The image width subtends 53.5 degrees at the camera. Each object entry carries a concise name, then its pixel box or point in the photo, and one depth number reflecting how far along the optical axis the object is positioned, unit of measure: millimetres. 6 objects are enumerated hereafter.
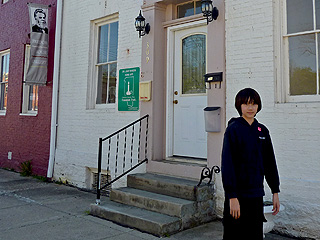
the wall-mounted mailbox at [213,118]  4754
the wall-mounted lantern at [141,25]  5738
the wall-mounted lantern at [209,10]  4801
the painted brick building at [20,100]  7848
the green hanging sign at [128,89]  5996
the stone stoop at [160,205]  4074
